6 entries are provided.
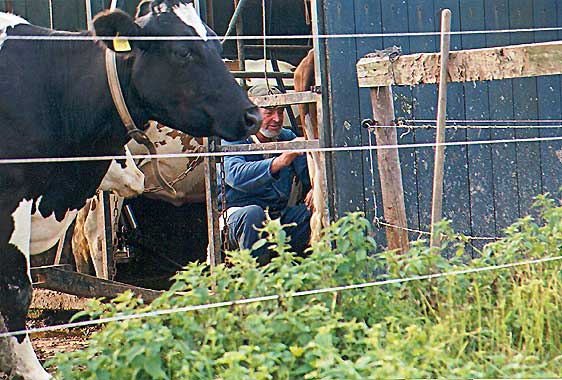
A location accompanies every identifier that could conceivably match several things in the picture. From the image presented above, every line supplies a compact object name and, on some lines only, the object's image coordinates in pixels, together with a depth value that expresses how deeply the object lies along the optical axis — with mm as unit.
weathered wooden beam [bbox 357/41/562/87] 9049
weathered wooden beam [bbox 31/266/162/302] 11165
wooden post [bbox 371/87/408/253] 9915
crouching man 12789
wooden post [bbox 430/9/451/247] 9306
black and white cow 9064
